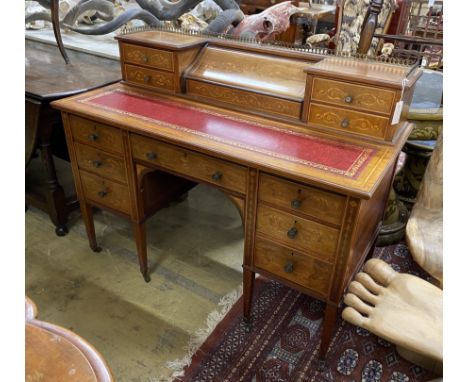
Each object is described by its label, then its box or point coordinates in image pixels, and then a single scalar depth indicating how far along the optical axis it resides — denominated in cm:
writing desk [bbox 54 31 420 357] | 128
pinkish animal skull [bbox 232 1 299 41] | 267
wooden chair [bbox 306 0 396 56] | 199
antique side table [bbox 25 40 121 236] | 197
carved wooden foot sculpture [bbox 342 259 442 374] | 140
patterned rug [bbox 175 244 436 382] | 160
